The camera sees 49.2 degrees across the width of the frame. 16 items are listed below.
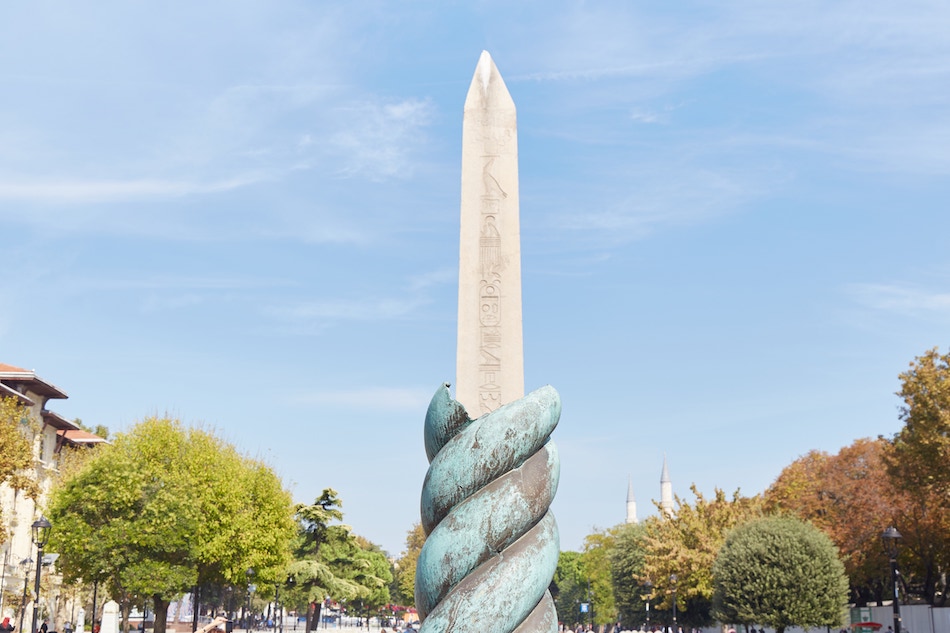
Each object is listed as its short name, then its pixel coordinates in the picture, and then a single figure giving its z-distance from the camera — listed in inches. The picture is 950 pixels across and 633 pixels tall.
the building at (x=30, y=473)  2060.8
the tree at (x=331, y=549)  2561.5
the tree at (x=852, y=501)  1930.4
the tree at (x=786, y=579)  1461.6
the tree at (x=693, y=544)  1953.7
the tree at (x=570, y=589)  4386.3
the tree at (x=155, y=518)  1590.8
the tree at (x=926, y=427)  1456.7
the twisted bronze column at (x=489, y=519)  402.0
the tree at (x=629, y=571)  2662.4
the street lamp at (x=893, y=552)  998.4
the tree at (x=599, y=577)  3673.7
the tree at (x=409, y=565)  4197.8
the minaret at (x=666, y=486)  7308.1
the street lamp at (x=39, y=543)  1100.8
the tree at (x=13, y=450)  1406.3
